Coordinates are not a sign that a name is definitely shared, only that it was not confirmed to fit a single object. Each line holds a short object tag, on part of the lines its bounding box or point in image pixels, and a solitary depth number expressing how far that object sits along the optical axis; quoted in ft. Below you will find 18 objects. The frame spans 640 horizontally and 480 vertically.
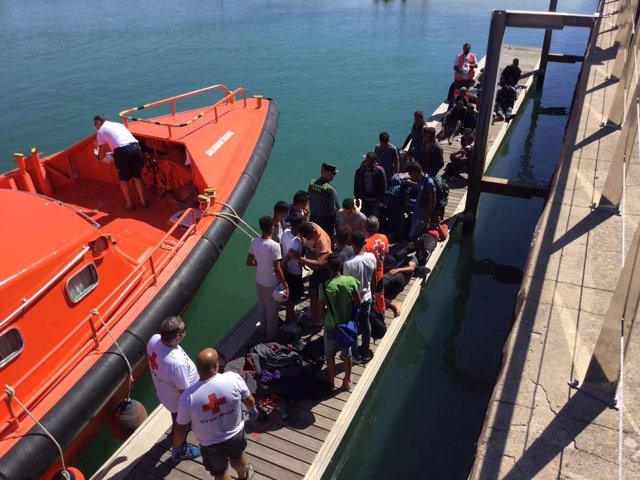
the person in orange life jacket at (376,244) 19.26
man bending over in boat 25.29
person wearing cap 21.81
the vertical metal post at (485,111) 26.89
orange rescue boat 16.46
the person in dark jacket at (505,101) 44.16
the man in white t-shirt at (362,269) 16.84
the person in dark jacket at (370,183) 24.56
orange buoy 15.44
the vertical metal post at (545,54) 62.39
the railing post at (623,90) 24.72
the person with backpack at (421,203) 24.09
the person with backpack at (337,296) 15.96
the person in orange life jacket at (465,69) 44.62
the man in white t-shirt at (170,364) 13.78
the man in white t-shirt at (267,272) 17.88
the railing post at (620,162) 17.47
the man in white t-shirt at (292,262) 18.79
